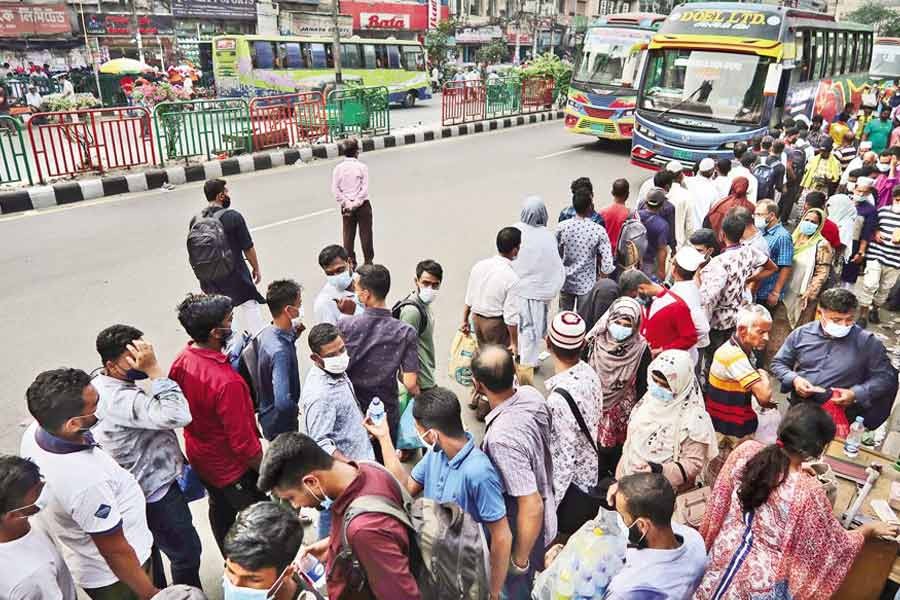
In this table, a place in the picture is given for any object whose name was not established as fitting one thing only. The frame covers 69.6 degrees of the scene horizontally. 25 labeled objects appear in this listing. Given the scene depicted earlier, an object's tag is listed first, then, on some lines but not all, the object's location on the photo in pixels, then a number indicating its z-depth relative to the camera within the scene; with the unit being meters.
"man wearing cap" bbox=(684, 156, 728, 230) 6.16
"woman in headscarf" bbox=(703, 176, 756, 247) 5.85
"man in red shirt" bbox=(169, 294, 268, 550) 2.63
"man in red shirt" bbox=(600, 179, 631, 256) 5.26
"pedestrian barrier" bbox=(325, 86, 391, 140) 14.48
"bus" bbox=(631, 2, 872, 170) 10.41
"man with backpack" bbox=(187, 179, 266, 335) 4.32
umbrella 19.83
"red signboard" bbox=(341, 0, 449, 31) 35.00
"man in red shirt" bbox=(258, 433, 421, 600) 1.75
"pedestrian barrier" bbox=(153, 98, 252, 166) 11.39
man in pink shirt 6.62
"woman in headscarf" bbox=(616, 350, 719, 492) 2.83
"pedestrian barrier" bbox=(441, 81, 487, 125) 17.36
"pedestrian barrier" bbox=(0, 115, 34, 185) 9.42
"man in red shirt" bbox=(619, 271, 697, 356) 3.57
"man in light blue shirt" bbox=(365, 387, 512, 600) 2.18
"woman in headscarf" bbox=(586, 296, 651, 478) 3.29
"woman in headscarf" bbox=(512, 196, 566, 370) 4.38
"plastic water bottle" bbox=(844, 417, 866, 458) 3.02
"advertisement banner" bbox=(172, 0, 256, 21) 27.31
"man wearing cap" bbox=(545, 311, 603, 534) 2.73
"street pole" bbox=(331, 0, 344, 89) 19.86
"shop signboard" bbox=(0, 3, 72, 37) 22.75
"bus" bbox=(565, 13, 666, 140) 14.23
